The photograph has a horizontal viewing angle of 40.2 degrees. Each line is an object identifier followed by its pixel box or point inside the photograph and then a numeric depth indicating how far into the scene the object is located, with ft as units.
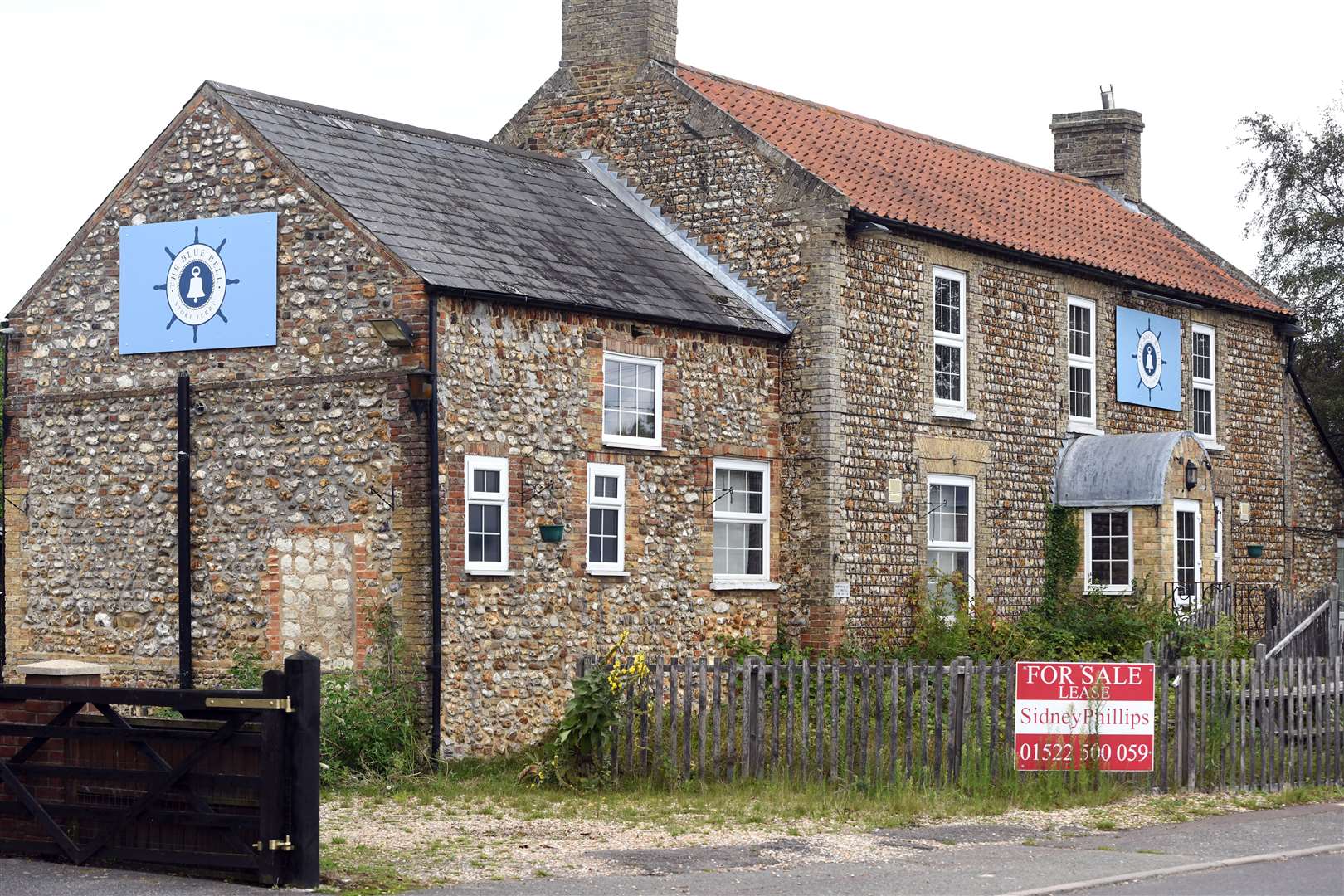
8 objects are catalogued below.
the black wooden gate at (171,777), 39.01
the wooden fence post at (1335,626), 71.82
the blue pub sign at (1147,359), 91.56
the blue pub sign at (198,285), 65.92
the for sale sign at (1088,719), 54.13
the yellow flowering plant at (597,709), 56.59
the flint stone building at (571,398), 62.75
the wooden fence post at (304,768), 38.88
